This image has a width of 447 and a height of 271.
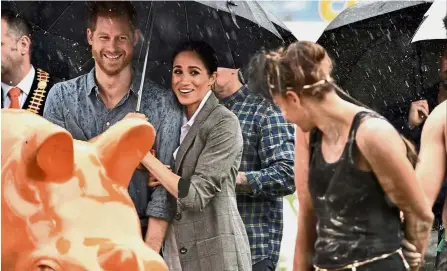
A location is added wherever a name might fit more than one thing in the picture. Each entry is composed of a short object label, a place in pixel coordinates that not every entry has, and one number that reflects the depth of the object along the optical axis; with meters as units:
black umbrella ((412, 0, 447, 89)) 14.68
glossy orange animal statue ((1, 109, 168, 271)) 10.81
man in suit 14.48
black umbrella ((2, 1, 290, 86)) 14.55
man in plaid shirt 15.12
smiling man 14.10
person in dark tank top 10.42
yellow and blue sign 18.64
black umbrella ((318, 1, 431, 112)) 15.94
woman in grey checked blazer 14.25
